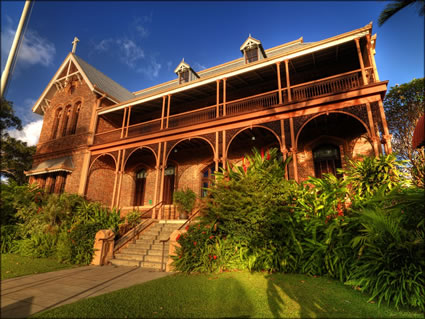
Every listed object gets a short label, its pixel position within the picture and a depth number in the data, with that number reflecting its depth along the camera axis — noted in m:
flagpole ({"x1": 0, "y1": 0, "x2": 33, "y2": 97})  3.49
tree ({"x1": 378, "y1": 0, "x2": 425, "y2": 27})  5.82
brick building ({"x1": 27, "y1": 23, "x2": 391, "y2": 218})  9.05
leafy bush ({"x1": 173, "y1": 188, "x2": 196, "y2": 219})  11.31
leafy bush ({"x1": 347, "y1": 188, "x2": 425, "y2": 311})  3.63
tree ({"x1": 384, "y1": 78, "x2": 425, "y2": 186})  12.32
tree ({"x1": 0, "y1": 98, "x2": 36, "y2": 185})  18.92
